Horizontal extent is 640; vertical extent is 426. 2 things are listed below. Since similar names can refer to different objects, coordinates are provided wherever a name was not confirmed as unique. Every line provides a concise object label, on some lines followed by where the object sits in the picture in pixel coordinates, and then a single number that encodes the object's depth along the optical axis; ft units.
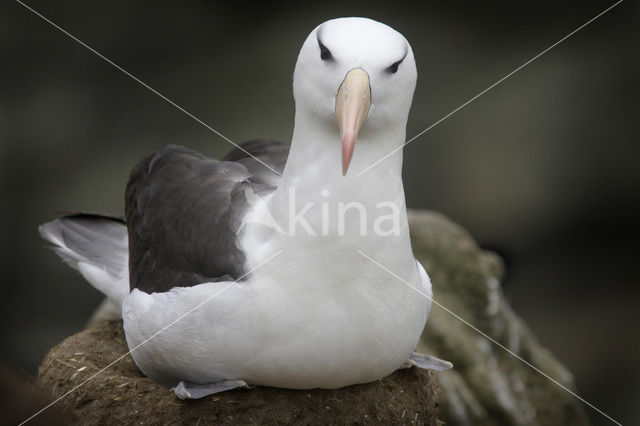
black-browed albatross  18.01
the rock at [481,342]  32.01
